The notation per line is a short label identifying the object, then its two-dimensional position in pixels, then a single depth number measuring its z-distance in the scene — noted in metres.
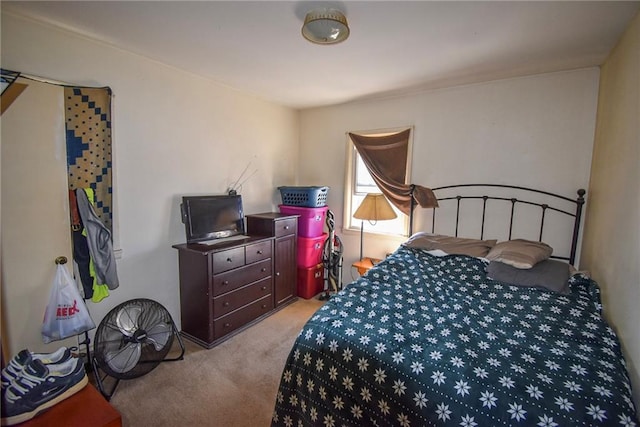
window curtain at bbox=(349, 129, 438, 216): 3.07
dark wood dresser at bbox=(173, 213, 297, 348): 2.39
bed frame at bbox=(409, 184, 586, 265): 2.33
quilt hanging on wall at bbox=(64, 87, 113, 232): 1.91
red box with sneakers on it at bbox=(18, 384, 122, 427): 1.21
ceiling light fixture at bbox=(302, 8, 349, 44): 1.54
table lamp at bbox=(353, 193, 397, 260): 2.97
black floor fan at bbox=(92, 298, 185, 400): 1.86
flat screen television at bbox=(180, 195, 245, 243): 2.54
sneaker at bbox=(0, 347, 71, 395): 1.28
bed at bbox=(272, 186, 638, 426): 0.94
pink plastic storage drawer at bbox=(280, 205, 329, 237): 3.31
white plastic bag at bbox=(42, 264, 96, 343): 1.77
